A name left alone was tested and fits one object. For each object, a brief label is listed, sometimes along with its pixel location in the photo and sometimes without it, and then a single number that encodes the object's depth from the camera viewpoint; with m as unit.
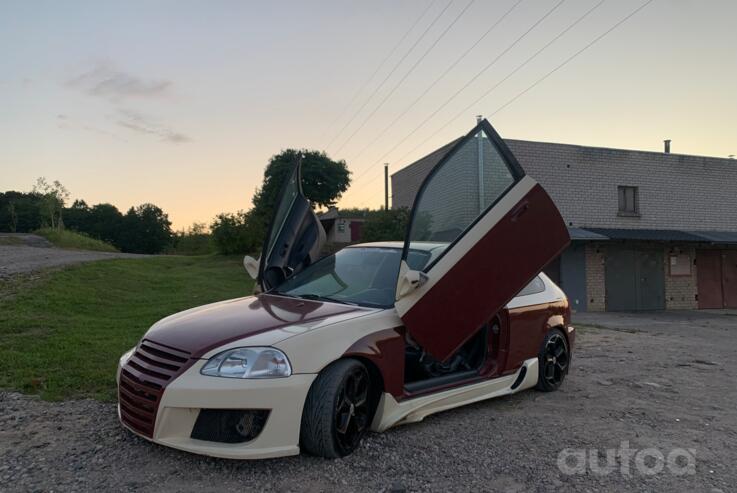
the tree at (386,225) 16.48
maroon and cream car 2.96
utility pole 31.61
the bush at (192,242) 45.59
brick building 17.17
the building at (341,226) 33.41
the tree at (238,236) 27.92
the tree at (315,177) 44.11
